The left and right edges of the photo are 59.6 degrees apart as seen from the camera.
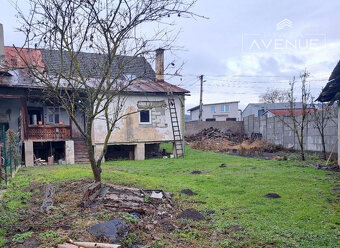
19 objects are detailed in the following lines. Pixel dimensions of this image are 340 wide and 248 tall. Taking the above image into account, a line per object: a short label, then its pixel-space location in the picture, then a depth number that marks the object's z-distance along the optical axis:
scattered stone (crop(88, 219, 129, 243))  4.44
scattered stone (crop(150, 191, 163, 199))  6.76
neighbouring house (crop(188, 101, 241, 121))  53.16
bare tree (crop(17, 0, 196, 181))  5.93
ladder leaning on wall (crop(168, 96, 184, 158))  18.61
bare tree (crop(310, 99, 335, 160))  14.14
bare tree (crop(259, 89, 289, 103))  52.56
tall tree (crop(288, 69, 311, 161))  14.20
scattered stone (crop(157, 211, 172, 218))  5.78
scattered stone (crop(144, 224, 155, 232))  4.92
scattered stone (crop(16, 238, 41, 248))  4.29
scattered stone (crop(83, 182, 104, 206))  6.35
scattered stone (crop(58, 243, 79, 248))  4.09
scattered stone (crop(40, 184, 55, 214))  5.94
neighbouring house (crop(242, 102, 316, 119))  43.44
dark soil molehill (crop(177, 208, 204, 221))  5.69
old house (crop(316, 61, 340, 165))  8.83
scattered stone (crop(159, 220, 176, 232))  5.05
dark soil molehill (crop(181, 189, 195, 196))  7.69
